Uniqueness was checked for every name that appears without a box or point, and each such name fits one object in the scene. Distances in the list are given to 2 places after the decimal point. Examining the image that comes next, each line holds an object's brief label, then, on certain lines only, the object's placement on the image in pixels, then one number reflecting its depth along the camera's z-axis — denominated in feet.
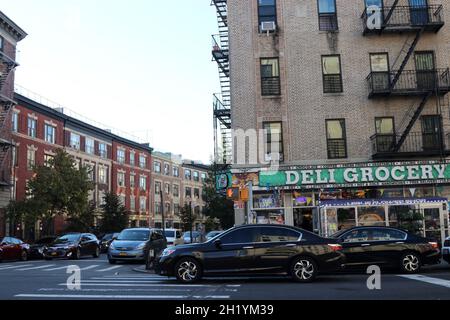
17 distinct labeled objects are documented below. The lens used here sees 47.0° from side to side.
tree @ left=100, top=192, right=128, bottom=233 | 167.73
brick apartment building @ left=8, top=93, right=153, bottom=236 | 141.94
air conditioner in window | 83.38
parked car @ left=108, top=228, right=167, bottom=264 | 72.84
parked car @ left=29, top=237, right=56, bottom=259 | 96.73
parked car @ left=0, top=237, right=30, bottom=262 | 86.83
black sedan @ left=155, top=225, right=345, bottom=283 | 42.16
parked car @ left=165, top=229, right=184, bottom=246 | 101.38
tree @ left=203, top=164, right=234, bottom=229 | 158.51
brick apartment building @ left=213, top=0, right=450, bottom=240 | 77.77
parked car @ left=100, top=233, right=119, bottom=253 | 119.34
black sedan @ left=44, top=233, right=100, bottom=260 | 87.71
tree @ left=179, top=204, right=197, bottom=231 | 233.66
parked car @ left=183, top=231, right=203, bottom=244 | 92.56
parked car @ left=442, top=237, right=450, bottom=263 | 53.01
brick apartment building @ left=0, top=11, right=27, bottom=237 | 128.77
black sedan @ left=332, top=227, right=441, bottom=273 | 49.47
